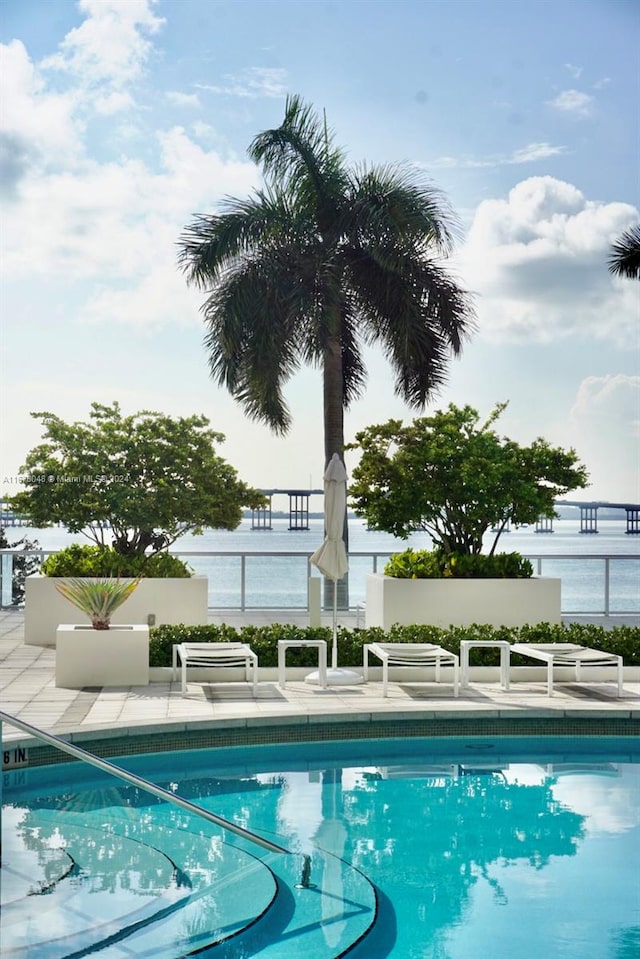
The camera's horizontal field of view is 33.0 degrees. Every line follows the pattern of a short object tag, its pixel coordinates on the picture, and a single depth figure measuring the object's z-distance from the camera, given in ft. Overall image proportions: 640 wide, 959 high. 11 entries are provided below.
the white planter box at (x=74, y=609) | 39.40
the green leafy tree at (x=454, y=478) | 40.98
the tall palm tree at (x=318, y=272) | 47.50
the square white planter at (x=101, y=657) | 30.58
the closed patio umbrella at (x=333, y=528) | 33.60
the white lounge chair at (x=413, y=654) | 30.40
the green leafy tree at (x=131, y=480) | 44.78
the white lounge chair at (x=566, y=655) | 30.12
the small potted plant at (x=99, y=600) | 31.68
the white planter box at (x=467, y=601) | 38.86
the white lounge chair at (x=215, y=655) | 29.91
